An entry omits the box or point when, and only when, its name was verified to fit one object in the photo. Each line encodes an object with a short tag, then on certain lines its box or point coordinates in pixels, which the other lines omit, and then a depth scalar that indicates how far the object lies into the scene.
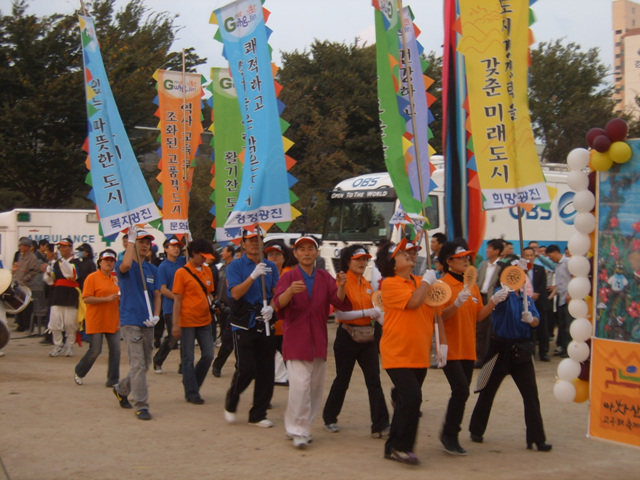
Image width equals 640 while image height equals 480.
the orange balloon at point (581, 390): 6.13
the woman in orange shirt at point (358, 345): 7.76
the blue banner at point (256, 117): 8.23
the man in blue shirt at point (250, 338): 8.17
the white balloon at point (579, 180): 5.99
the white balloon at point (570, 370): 6.05
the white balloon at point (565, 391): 6.05
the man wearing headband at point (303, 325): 7.31
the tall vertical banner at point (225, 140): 12.22
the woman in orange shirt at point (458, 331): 7.13
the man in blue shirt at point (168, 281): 11.05
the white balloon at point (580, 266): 5.98
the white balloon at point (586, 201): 5.95
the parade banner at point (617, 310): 5.65
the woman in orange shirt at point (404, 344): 6.65
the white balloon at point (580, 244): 5.96
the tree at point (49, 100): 27.22
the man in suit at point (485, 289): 11.45
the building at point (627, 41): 70.09
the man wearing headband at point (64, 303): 13.43
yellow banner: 7.79
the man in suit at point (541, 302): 13.02
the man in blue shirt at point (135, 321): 8.59
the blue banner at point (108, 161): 9.02
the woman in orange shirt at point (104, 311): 9.80
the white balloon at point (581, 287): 5.97
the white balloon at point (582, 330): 5.94
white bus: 17.45
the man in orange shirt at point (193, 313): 9.27
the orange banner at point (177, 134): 13.29
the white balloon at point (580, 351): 5.99
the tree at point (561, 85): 35.41
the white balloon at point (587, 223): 5.93
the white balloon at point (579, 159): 5.96
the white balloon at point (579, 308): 5.96
